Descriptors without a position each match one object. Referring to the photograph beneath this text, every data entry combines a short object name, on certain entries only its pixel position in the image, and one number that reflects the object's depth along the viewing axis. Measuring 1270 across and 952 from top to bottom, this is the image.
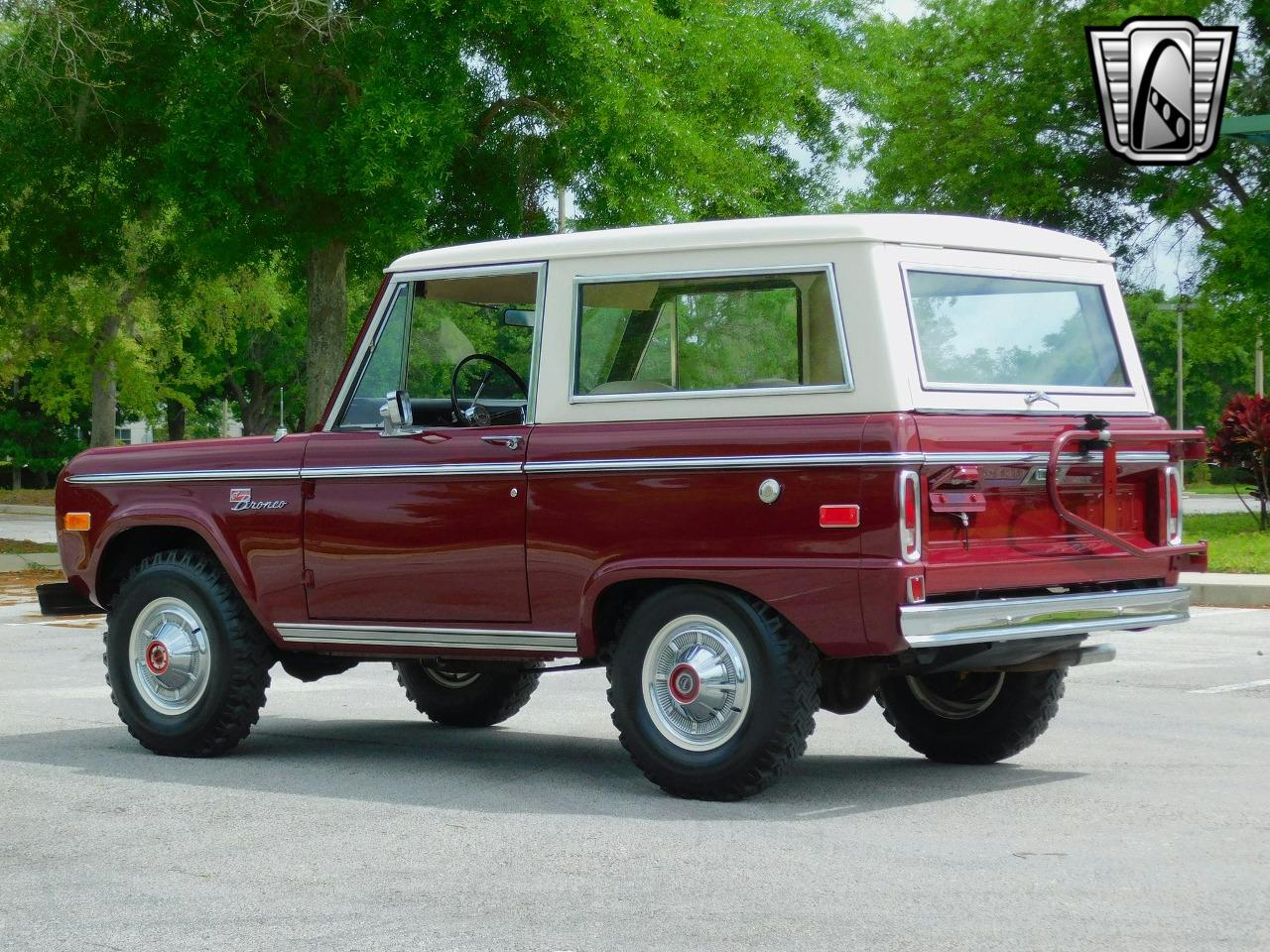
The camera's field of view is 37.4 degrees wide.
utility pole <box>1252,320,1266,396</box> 54.09
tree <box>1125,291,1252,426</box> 75.31
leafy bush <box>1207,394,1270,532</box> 26.64
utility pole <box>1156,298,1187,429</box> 35.44
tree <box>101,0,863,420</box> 20.69
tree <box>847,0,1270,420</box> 31.98
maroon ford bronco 6.93
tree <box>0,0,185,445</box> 21.73
